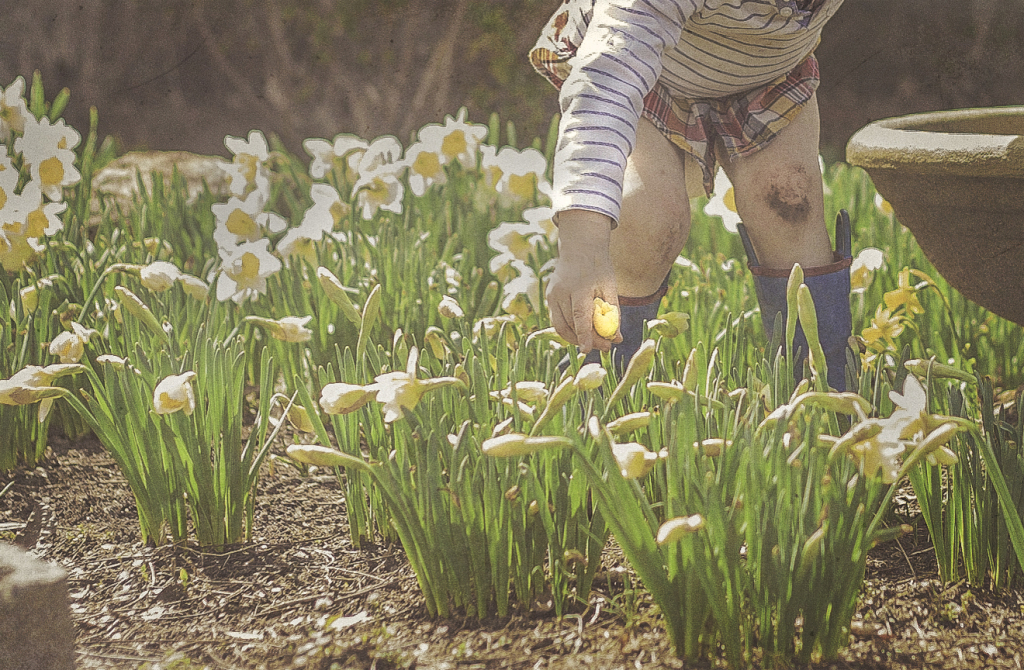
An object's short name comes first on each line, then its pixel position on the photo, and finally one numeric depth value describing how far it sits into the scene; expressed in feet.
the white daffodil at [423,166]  14.05
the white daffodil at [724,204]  12.30
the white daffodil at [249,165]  12.44
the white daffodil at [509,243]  12.13
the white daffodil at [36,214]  11.73
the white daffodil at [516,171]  13.66
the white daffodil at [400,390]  9.77
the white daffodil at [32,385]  10.07
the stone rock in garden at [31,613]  9.69
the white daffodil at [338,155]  14.47
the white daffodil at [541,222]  11.87
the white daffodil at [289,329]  10.80
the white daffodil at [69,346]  10.57
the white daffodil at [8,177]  11.88
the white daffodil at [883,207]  13.25
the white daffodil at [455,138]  14.14
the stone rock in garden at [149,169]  18.17
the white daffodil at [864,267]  11.78
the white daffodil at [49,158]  12.25
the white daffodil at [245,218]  12.11
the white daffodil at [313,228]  12.11
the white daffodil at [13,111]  12.55
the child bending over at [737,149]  10.73
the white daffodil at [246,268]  11.60
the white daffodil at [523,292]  11.57
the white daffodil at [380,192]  12.98
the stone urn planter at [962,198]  10.21
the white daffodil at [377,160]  13.06
